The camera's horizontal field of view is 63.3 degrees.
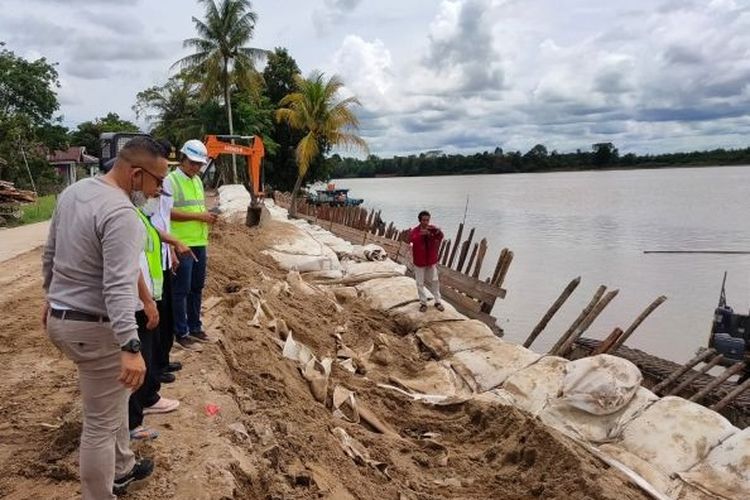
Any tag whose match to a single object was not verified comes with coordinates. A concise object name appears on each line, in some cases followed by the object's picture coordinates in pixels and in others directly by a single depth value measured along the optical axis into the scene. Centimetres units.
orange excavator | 1183
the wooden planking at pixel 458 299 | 1006
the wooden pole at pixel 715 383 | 652
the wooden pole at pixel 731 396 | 629
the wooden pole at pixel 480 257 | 1107
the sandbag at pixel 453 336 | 693
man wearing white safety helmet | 429
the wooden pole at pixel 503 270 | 1023
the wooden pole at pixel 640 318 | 767
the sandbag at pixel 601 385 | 494
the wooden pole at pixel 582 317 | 802
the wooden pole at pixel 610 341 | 752
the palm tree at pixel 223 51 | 2786
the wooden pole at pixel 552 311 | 881
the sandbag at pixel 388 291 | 855
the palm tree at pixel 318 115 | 2092
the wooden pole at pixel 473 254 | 1259
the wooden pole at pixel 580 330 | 784
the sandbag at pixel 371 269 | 962
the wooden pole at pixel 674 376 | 684
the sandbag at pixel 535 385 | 539
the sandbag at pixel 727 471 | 398
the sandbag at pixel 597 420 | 486
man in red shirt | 809
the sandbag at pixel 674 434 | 437
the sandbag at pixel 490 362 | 602
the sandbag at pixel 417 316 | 777
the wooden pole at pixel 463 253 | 1320
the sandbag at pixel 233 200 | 1551
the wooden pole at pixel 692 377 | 681
